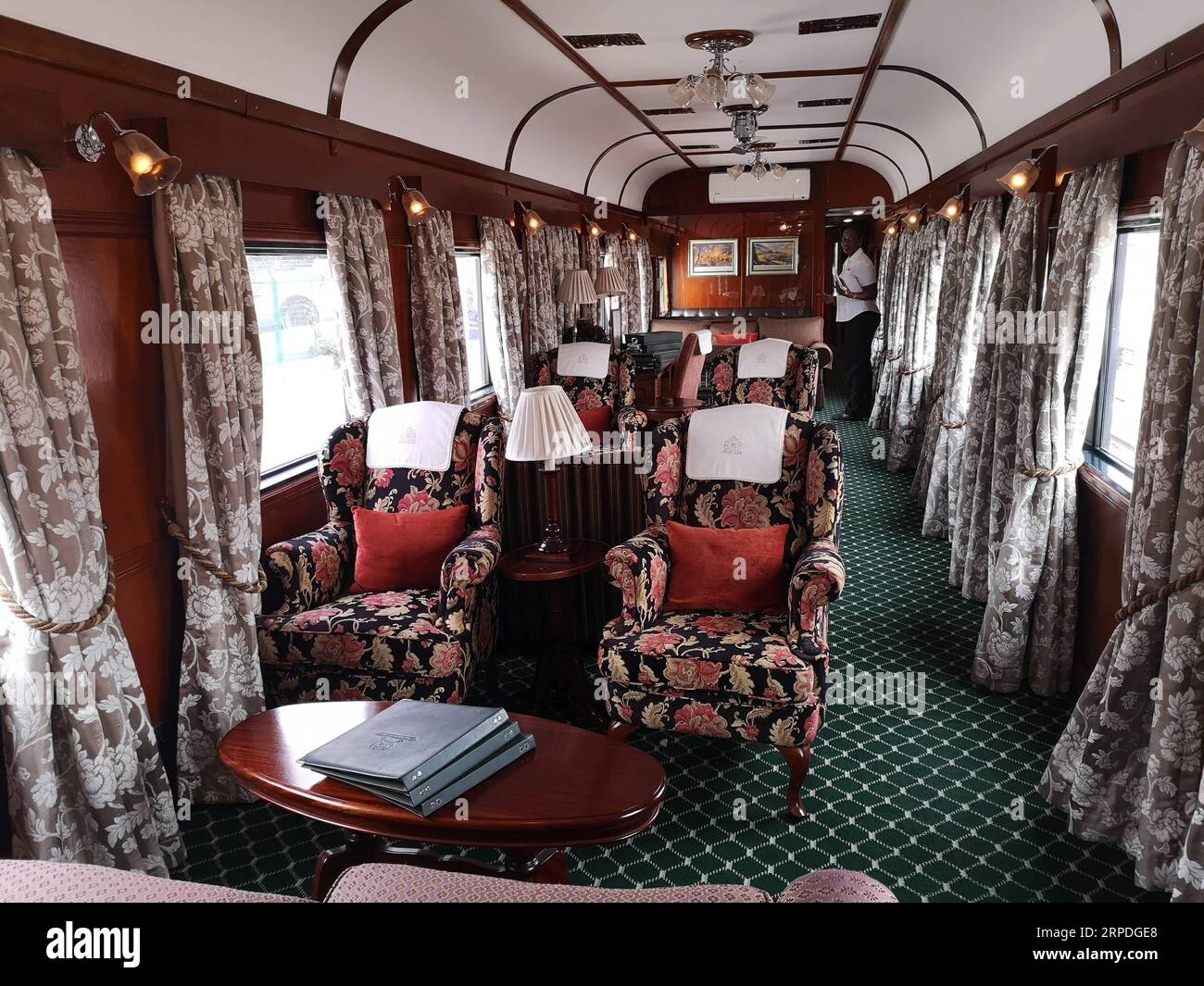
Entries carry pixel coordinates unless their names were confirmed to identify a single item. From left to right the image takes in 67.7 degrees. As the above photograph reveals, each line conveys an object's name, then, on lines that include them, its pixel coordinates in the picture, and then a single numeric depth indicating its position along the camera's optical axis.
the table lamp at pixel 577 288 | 8.06
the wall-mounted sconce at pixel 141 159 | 2.56
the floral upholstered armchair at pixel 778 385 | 6.76
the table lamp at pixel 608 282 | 8.85
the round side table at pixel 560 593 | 3.57
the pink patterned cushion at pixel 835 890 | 1.09
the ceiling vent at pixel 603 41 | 4.89
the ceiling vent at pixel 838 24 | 4.76
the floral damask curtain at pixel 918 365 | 7.61
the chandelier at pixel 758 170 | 8.27
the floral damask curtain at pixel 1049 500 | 3.60
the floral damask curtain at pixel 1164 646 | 2.42
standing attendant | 10.73
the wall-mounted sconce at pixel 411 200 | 4.56
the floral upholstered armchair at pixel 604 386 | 7.02
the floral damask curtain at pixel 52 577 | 2.33
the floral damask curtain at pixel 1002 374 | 4.02
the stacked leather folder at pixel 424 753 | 2.09
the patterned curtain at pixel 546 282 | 7.51
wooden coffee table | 2.05
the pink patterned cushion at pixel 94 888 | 1.07
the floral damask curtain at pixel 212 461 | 3.04
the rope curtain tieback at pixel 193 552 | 3.07
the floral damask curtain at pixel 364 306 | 4.39
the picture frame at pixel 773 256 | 13.19
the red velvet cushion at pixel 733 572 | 3.44
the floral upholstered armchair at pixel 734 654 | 2.98
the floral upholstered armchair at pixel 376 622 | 3.33
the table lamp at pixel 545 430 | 3.37
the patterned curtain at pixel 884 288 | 10.04
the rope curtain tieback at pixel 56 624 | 2.36
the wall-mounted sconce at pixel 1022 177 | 3.81
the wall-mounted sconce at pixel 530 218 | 7.11
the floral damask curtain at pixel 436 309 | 5.26
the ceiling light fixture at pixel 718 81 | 4.36
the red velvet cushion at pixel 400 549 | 3.74
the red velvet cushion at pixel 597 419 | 6.90
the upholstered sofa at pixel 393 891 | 1.03
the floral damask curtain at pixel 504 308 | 6.55
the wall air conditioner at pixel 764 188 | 12.55
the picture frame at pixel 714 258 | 13.43
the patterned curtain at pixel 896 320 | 8.53
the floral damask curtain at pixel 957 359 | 5.24
